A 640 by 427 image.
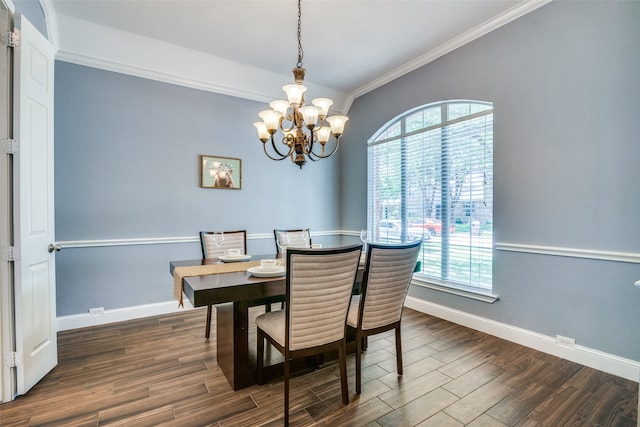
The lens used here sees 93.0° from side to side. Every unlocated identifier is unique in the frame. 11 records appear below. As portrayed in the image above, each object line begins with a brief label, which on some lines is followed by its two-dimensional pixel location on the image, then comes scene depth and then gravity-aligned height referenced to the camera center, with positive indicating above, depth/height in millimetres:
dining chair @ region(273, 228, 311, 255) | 3131 -266
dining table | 1695 -496
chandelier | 2258 +726
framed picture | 3705 +523
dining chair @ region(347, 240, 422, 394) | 1902 -513
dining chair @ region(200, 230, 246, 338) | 2842 -304
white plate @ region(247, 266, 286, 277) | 1947 -381
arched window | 3047 +272
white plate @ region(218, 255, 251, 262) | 2490 -367
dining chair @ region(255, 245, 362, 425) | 1597 -508
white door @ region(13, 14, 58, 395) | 1923 +51
